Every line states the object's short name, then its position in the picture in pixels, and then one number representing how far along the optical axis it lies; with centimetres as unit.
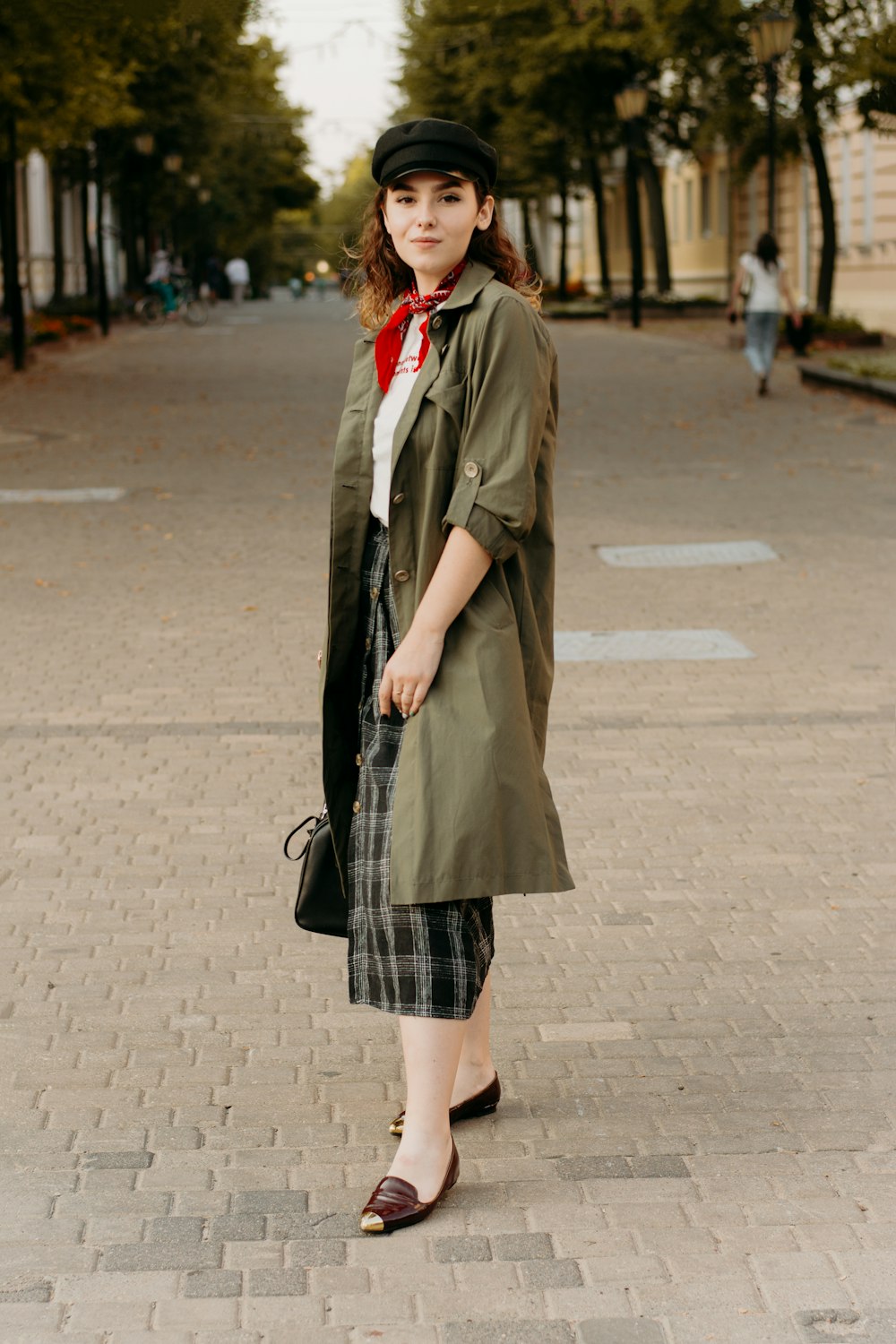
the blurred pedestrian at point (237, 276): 6581
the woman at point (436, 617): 320
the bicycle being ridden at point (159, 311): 4428
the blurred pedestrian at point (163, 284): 4619
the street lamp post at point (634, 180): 3403
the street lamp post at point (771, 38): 2417
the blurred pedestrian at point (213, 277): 6041
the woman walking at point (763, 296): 2005
